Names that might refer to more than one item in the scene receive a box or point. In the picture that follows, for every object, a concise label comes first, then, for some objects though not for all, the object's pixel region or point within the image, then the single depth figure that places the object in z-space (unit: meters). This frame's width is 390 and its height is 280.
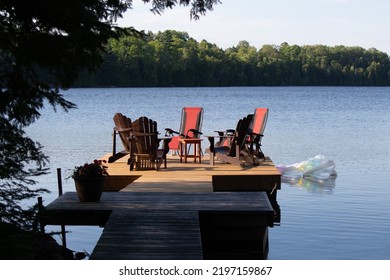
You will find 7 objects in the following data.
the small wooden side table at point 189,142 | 14.02
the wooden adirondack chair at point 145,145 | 12.27
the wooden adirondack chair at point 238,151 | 13.02
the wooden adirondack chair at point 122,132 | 13.34
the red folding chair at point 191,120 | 15.49
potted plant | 8.72
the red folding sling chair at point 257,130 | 13.88
